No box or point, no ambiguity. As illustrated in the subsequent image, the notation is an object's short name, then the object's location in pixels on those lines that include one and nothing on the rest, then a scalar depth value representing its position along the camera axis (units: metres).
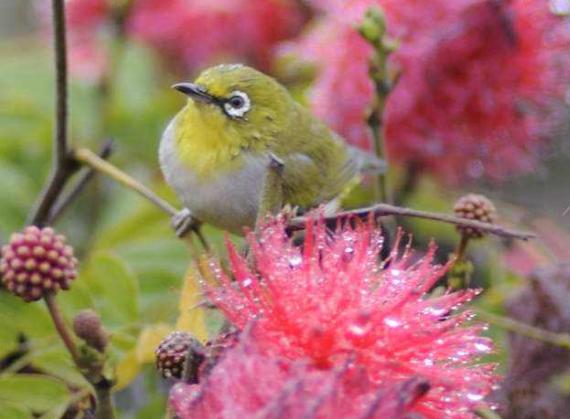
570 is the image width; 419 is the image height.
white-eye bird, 2.51
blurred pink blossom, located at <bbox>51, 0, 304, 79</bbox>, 2.73
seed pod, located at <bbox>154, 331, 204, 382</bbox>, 2.32
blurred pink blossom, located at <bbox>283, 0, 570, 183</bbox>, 2.52
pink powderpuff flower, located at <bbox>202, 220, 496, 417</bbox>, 2.28
